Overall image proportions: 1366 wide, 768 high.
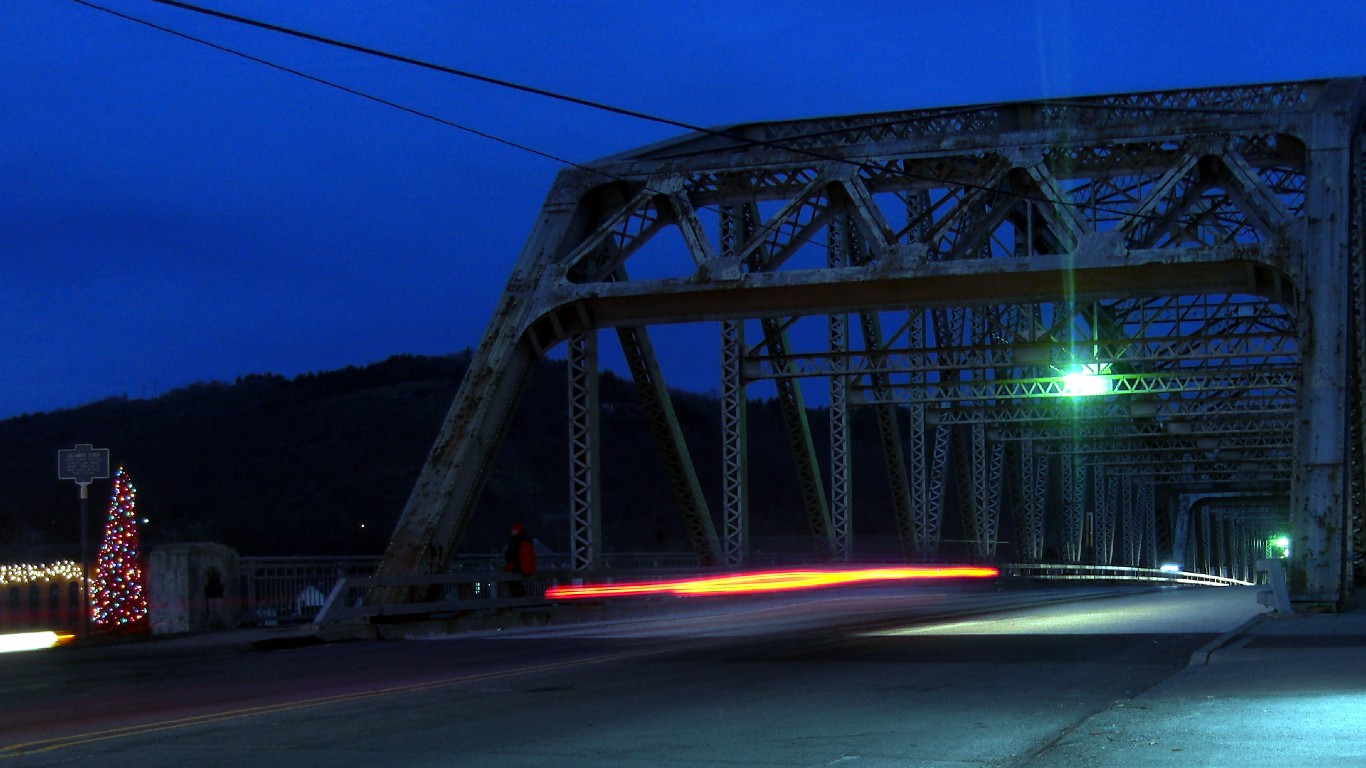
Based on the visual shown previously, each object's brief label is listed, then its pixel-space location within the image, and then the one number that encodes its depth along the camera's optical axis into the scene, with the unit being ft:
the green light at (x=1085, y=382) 129.49
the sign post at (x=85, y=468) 73.51
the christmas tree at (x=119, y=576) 78.18
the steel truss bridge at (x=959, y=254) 72.08
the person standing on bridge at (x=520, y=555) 81.70
